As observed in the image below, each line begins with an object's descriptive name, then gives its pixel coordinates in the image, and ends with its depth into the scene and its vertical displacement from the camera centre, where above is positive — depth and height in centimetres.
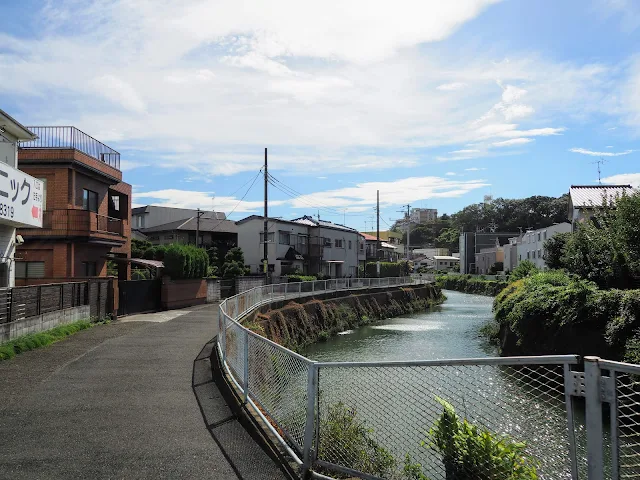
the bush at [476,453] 362 -148
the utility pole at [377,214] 5812 +498
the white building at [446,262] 9792 -109
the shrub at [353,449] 450 -184
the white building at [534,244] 4819 +150
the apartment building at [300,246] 4525 +104
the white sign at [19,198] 1320 +167
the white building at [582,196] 3228 +418
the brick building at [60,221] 1886 +136
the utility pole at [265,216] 3023 +245
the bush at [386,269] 6719 -171
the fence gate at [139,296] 1998 -169
